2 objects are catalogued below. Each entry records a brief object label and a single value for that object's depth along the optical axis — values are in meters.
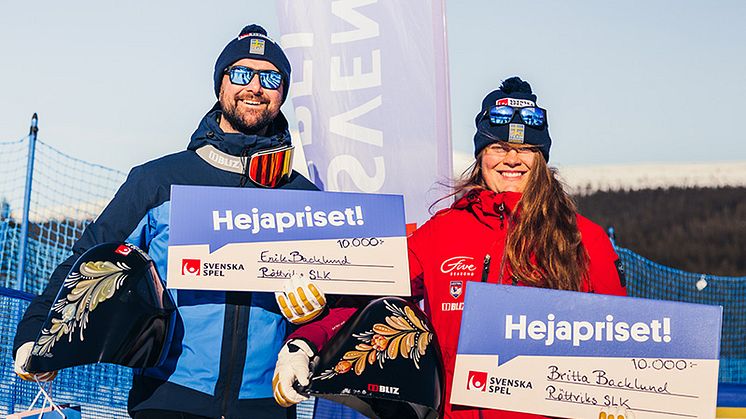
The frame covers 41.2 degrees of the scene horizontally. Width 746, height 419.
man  3.13
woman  3.16
